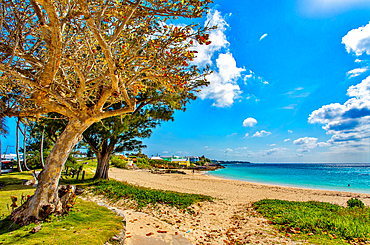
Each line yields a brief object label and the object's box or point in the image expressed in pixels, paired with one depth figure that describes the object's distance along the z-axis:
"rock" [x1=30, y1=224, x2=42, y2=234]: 4.01
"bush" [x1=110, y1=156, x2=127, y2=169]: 41.88
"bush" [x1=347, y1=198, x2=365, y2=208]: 9.50
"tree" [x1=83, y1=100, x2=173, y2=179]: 12.43
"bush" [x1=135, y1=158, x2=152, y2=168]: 47.88
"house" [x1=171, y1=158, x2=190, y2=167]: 74.05
